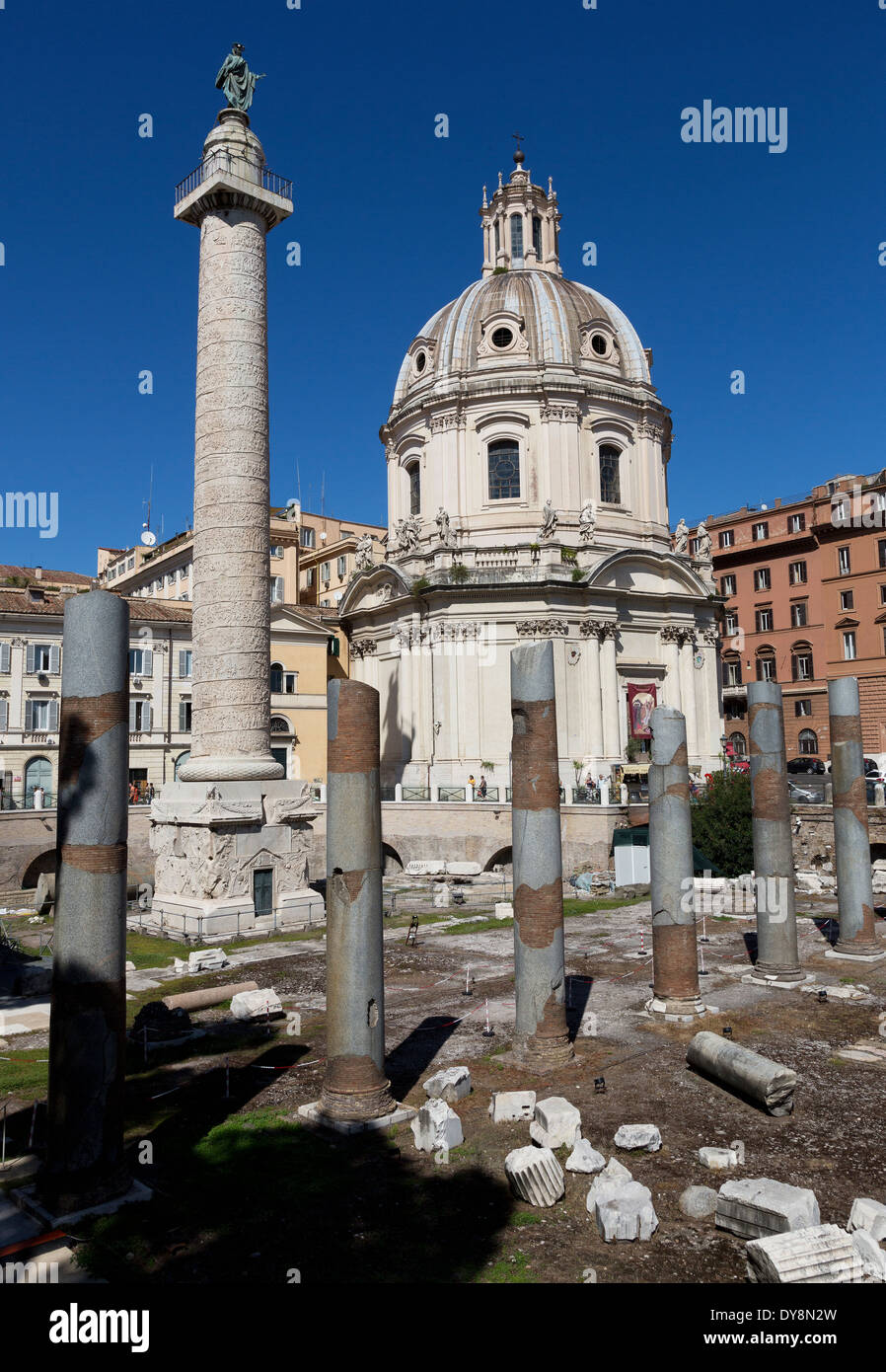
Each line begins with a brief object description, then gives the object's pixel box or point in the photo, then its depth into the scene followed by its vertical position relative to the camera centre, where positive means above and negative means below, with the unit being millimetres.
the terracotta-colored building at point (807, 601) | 47406 +8828
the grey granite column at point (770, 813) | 15141 -753
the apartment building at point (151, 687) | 35531 +3659
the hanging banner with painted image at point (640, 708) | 37719 +2433
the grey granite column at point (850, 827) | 16766 -1092
